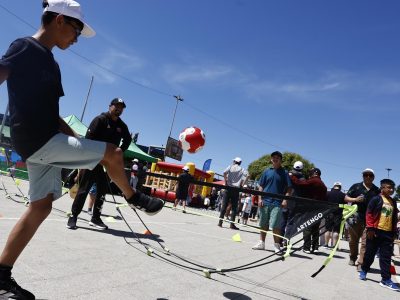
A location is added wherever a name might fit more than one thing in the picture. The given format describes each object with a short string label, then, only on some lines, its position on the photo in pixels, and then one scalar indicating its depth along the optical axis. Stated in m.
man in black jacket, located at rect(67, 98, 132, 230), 5.70
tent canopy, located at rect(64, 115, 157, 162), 20.19
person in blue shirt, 7.00
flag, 29.46
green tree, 55.73
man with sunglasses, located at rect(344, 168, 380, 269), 6.98
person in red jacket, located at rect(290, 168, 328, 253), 7.82
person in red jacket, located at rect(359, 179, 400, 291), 5.76
